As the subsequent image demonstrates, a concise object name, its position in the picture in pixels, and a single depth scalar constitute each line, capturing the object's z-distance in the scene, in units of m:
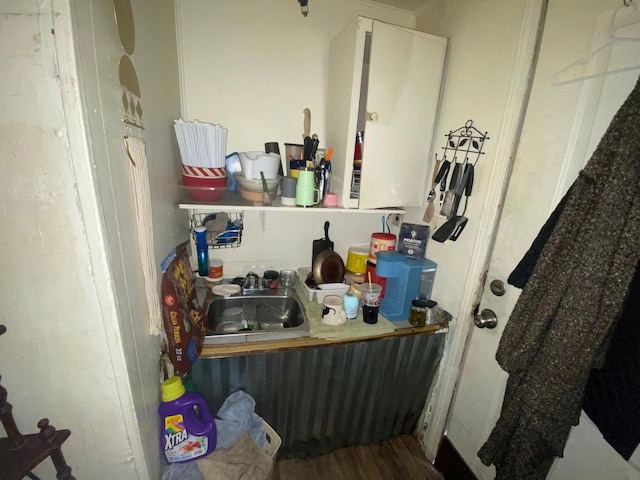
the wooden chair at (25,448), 0.49
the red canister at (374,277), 1.35
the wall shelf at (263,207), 1.11
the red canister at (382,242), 1.43
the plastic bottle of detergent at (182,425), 0.86
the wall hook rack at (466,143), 1.05
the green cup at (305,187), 1.17
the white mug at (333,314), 1.20
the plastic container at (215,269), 1.41
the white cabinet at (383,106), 1.04
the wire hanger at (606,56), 0.66
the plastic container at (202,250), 1.30
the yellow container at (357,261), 1.55
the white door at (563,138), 0.70
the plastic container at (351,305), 1.24
